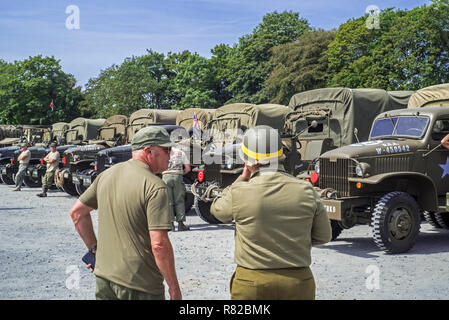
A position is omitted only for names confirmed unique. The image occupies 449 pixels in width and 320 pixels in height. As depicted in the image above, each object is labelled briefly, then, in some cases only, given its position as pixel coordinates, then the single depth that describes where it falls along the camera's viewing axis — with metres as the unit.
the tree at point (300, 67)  39.34
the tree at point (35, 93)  56.12
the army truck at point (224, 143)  10.63
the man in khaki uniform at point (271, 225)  2.95
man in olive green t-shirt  2.99
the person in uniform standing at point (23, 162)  17.91
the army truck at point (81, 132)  19.83
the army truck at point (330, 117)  11.85
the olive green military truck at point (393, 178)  7.98
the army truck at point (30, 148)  19.75
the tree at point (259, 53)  45.06
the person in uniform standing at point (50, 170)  16.36
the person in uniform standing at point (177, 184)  10.13
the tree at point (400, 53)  30.70
